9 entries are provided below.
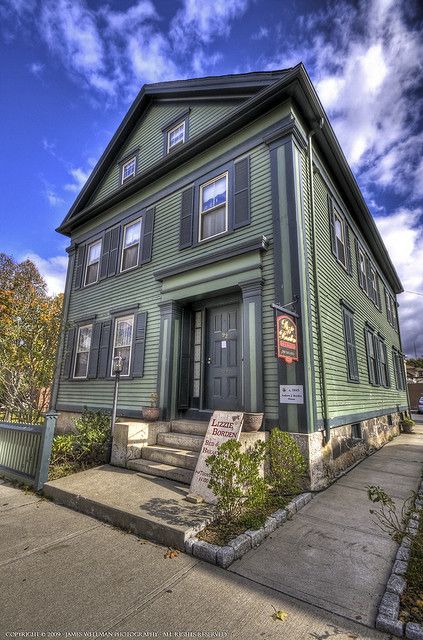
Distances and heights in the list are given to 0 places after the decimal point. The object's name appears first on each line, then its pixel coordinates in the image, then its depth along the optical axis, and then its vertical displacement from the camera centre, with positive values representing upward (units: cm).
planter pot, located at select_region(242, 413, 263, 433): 512 -51
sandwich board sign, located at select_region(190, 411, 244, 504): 420 -74
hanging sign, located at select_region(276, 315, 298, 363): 485 +87
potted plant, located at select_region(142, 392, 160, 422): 662 -50
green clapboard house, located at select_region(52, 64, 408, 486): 575 +282
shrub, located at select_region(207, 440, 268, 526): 346 -105
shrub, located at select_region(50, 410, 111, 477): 572 -114
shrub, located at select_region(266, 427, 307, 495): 439 -102
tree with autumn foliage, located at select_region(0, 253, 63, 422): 784 +76
